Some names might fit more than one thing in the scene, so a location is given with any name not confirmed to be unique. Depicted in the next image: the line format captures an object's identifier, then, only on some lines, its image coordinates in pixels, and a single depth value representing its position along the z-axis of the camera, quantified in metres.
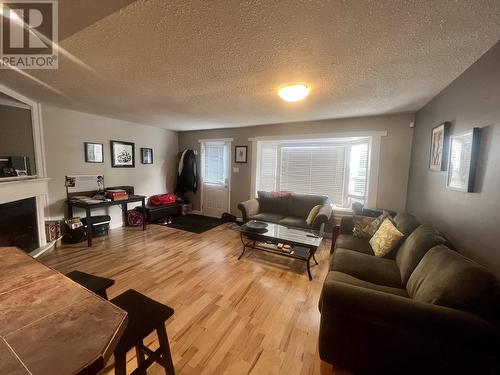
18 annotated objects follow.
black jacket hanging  5.27
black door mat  4.29
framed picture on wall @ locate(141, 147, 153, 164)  4.64
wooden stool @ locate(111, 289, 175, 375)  0.93
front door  5.02
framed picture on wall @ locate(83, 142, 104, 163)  3.70
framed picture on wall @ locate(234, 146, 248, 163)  4.68
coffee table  2.52
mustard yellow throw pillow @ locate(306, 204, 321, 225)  3.33
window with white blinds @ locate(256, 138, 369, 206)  3.81
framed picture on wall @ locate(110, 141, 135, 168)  4.08
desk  3.26
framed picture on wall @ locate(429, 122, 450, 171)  2.08
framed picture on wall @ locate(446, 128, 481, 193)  1.57
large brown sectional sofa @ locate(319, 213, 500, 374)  1.04
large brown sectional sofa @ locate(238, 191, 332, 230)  3.55
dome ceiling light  2.12
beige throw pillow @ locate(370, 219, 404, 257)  2.09
